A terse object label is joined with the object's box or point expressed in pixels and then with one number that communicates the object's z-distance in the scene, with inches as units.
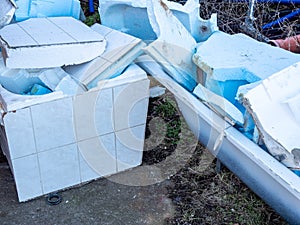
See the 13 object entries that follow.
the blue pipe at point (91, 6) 192.5
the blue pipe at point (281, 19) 155.4
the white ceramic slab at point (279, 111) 84.3
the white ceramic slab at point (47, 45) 96.7
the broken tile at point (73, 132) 94.3
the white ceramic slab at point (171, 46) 104.9
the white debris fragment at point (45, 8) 120.3
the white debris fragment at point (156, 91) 143.4
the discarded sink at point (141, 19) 119.3
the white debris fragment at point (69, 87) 96.5
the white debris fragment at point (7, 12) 113.5
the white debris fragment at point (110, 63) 98.5
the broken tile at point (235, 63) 101.0
